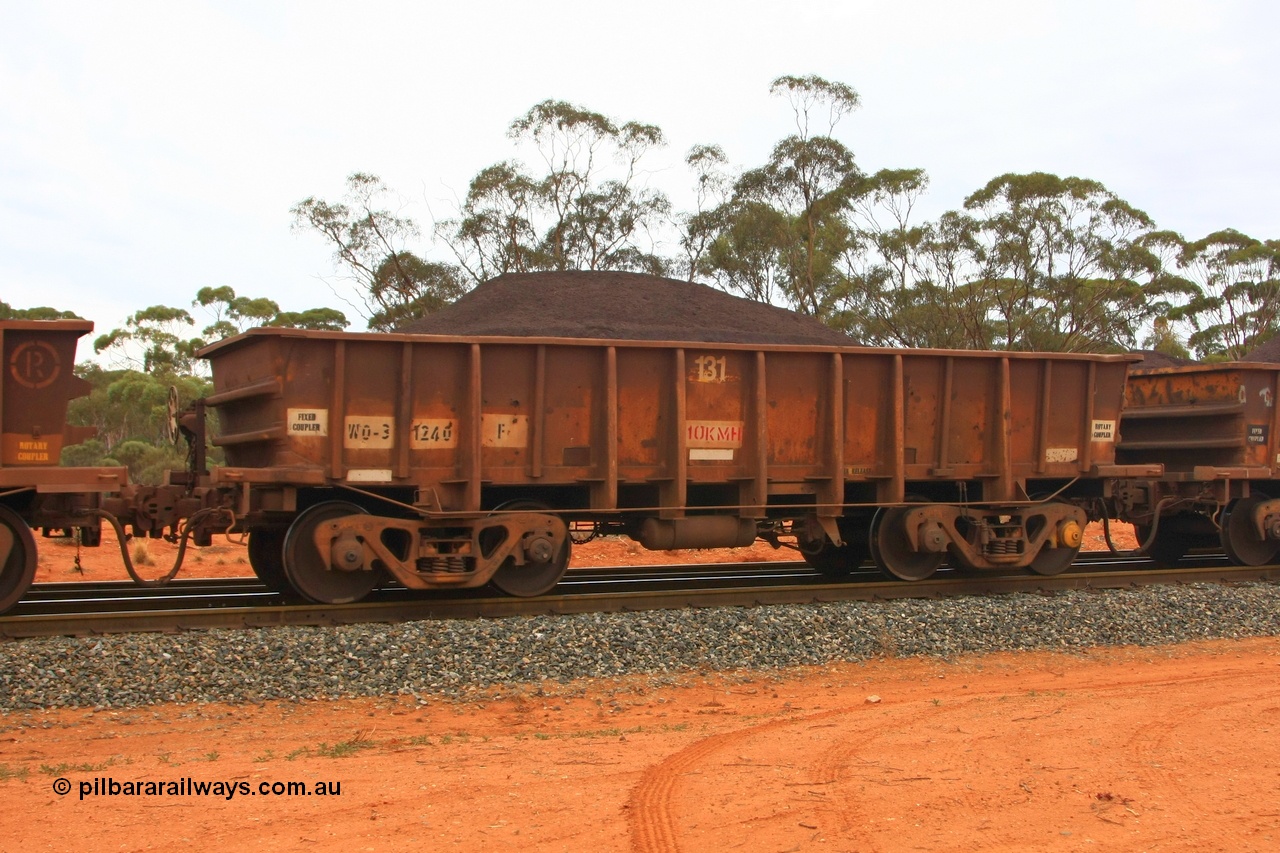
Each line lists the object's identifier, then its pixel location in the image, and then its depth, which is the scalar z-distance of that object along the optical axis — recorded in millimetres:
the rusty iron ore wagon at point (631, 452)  9219
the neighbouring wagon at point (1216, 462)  12953
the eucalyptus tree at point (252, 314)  45656
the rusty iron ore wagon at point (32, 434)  8164
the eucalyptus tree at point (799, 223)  38156
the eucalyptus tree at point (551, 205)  37469
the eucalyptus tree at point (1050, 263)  36594
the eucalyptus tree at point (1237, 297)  46031
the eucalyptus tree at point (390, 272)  36906
